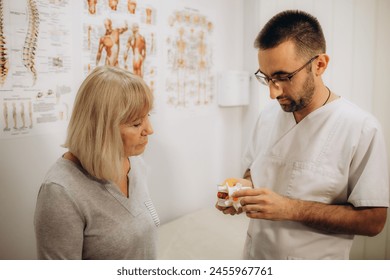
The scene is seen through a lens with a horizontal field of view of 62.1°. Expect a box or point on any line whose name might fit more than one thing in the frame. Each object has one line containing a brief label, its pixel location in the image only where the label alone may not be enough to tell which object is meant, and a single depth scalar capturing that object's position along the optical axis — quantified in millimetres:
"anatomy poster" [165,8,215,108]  1867
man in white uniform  1042
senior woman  878
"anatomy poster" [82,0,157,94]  1456
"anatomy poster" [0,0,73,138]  1201
